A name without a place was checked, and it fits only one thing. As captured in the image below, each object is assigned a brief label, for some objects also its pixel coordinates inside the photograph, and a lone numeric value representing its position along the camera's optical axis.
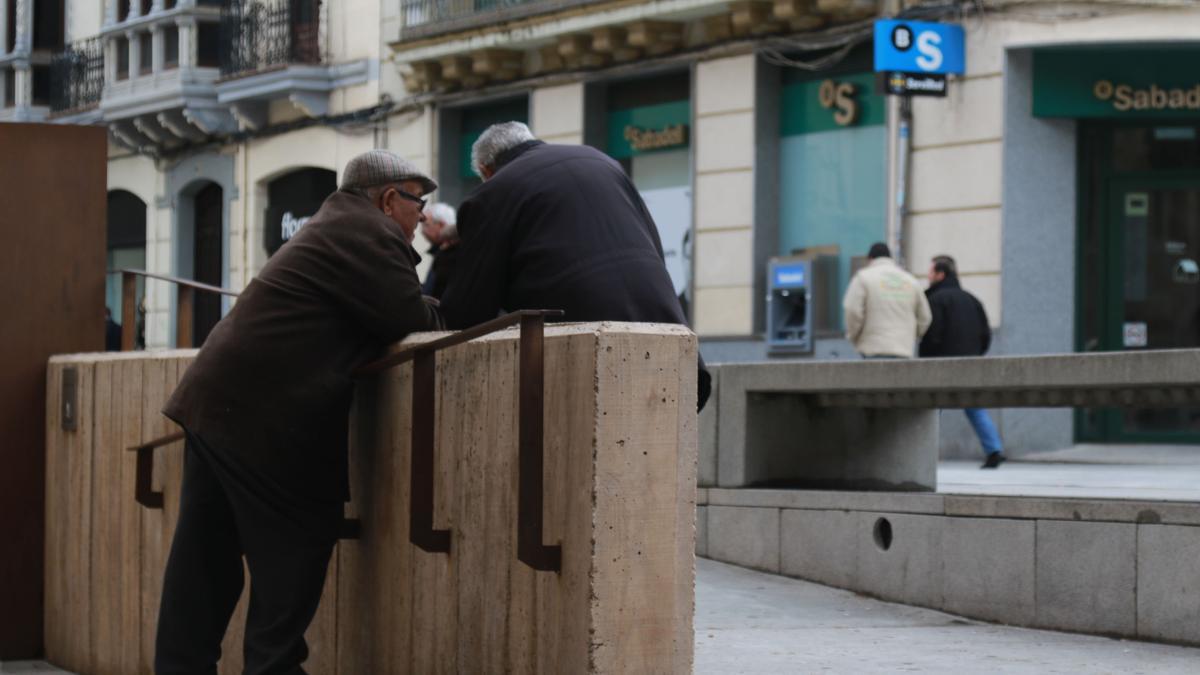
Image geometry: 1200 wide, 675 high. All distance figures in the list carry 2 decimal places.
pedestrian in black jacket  16.34
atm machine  19.47
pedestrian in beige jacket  15.85
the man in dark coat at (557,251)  5.80
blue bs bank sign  17.81
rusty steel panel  8.70
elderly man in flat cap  5.68
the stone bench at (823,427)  10.48
